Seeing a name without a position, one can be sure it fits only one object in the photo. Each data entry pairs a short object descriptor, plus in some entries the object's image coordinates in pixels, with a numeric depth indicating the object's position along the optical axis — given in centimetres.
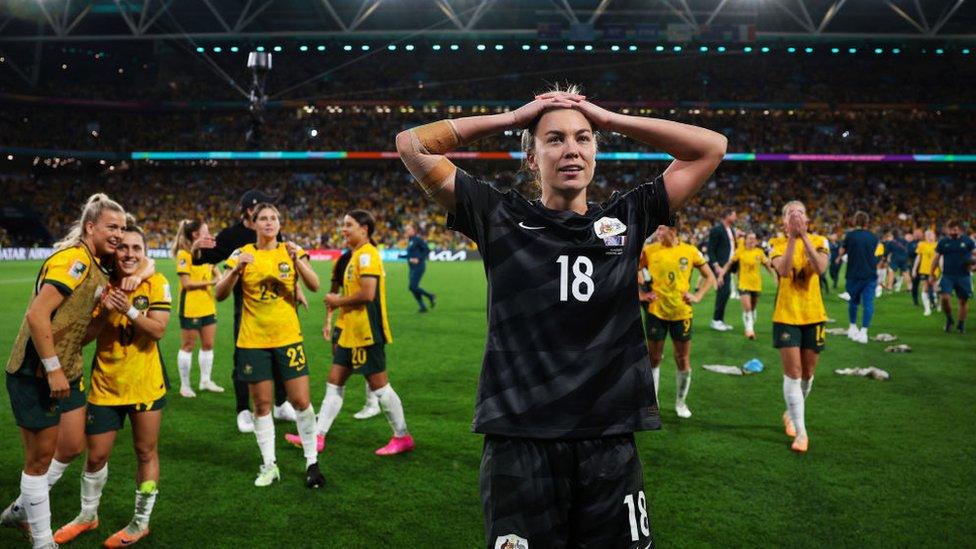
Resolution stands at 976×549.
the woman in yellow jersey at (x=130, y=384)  427
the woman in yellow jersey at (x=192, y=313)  834
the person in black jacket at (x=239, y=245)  639
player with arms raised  205
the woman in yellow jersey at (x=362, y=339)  622
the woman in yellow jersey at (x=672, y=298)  744
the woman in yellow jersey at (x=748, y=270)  1217
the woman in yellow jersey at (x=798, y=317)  630
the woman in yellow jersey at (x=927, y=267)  1619
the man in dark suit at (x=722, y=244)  1341
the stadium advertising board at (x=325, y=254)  3509
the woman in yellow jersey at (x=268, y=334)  546
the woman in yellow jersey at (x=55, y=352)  378
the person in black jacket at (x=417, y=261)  1639
